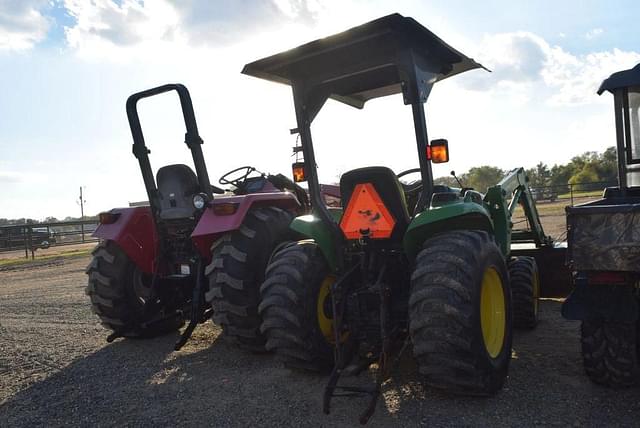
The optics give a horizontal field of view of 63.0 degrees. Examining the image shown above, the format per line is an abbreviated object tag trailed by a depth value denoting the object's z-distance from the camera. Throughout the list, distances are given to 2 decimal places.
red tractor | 4.65
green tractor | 3.21
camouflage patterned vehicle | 3.13
